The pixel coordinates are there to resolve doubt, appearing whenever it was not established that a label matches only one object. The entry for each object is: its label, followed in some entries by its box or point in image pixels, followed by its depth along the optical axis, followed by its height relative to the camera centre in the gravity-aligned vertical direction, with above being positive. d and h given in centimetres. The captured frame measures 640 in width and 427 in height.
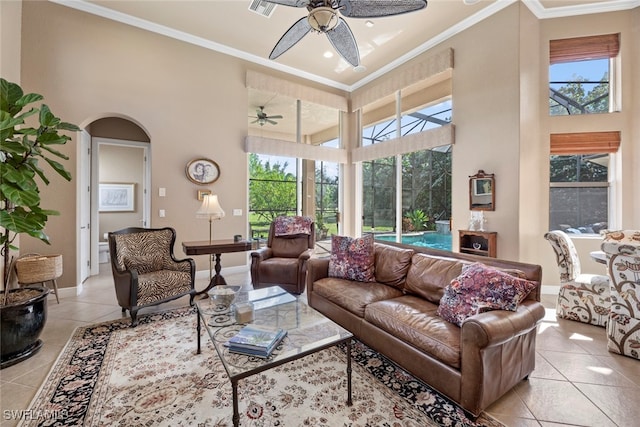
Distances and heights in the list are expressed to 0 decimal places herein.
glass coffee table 142 -77
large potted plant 199 +12
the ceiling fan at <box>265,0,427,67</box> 222 +173
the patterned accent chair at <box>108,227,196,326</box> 278 -64
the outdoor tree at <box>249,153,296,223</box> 537 +49
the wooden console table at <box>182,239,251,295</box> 357 -48
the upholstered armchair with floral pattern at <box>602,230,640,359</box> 219 -69
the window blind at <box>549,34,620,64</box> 375 +231
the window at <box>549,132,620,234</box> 380 +46
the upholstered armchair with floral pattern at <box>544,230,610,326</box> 278 -80
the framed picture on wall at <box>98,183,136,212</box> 629 +36
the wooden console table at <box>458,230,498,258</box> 367 -41
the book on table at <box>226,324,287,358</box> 150 -73
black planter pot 207 -91
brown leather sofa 153 -76
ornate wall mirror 377 +31
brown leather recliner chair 370 -79
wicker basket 300 -63
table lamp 367 +5
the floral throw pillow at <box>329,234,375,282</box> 287 -49
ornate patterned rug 158 -117
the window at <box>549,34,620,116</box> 382 +199
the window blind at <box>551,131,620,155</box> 373 +99
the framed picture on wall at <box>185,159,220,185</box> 443 +69
